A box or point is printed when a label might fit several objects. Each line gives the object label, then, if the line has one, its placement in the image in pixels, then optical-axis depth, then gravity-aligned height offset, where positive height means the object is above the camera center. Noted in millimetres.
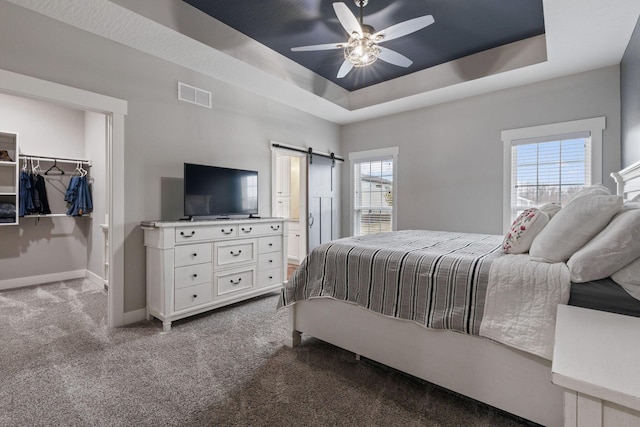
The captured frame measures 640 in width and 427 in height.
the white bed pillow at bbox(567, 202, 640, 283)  1231 -171
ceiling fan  2316 +1427
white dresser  2787 -573
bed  1427 -595
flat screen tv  3174 +194
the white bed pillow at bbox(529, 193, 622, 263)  1447 -74
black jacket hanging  4062 +143
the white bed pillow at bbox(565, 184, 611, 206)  1816 +118
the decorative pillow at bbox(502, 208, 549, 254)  1833 -133
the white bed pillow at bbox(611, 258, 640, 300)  1218 -278
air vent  3314 +1269
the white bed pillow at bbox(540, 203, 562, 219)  2046 +8
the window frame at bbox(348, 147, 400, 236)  4883 +755
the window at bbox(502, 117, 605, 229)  3336 +566
